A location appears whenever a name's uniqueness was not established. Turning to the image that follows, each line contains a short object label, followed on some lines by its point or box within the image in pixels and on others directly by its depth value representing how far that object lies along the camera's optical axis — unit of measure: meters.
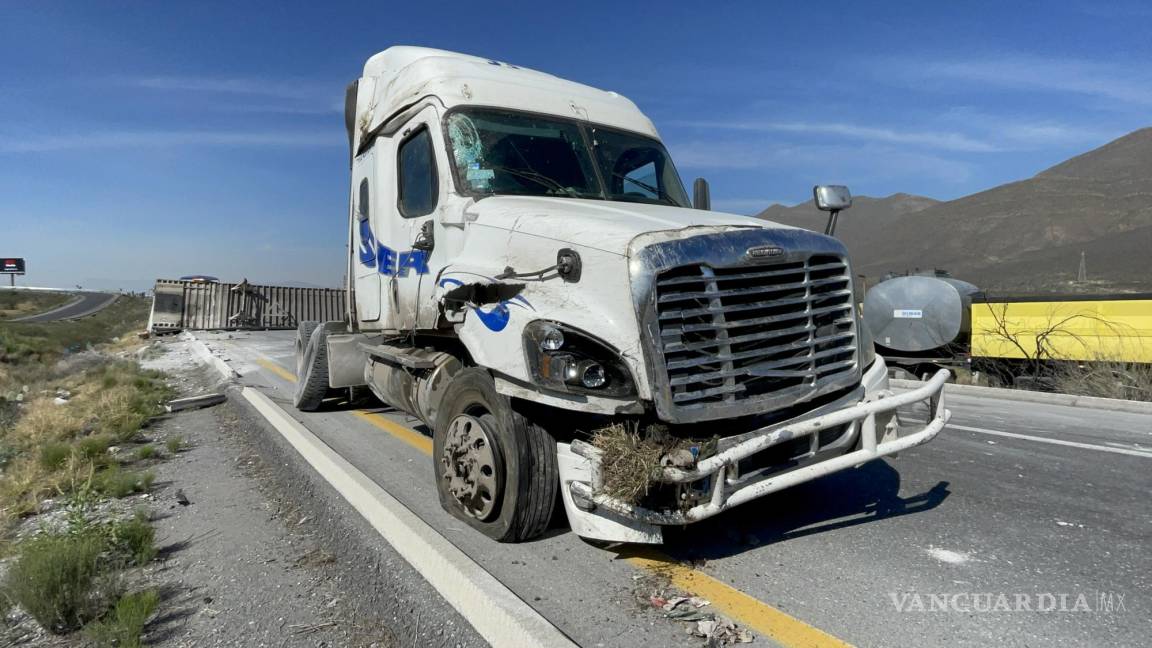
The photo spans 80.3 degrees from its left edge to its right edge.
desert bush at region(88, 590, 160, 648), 2.89
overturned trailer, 24.33
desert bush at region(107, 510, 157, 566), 3.80
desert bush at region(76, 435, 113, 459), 6.24
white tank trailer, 9.85
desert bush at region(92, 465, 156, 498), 5.12
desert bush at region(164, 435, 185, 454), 6.58
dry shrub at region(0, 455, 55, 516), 4.99
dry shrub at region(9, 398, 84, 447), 7.78
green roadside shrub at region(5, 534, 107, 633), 3.07
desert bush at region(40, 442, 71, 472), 6.00
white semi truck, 3.06
